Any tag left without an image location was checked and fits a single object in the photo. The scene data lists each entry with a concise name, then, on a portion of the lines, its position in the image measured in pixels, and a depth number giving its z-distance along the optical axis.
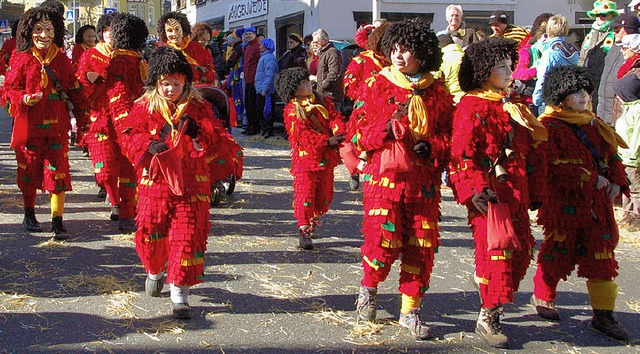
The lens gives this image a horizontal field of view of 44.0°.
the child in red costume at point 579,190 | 5.16
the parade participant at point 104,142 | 7.73
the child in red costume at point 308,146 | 7.23
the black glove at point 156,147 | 5.22
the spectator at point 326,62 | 12.78
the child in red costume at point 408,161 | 4.97
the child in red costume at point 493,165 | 4.80
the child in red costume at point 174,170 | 5.25
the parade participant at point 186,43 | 8.38
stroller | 5.70
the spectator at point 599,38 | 9.68
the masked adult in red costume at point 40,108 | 7.42
